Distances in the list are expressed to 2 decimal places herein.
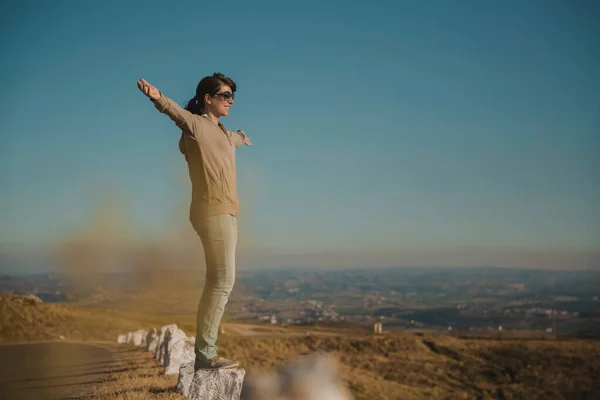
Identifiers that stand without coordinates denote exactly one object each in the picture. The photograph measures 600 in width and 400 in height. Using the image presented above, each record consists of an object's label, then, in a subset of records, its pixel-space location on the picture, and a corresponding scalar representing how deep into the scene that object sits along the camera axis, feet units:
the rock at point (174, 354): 34.42
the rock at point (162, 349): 39.45
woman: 19.35
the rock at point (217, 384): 20.47
